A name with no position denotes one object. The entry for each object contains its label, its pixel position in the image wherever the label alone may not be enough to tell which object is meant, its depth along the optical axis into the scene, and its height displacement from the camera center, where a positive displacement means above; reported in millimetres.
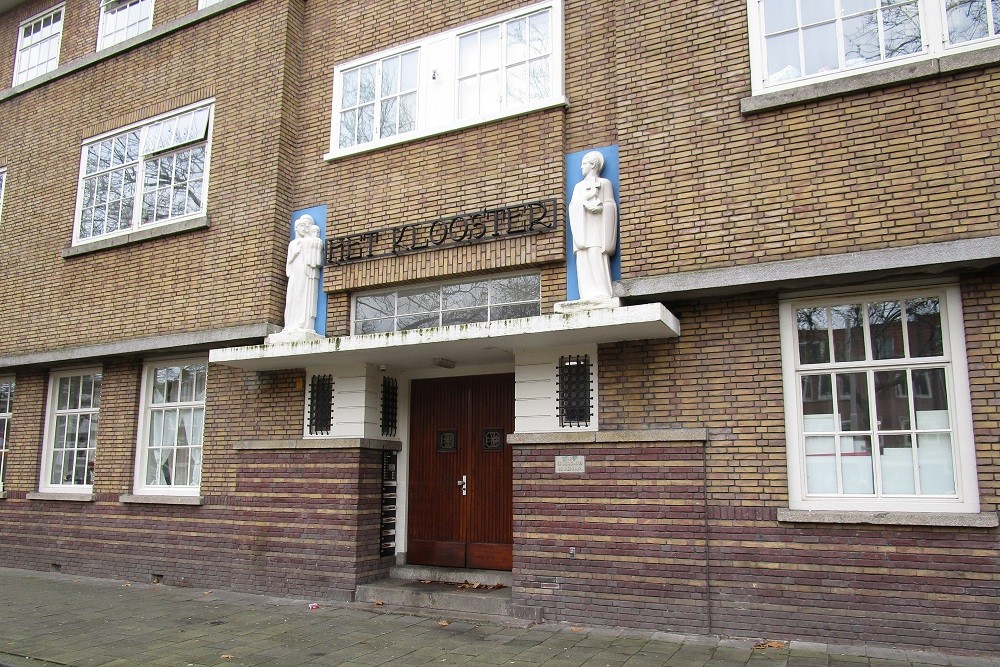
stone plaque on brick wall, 8109 -3
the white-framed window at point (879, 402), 6762 +565
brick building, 6941 +1691
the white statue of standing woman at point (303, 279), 10055 +2409
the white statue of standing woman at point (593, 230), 8141 +2482
